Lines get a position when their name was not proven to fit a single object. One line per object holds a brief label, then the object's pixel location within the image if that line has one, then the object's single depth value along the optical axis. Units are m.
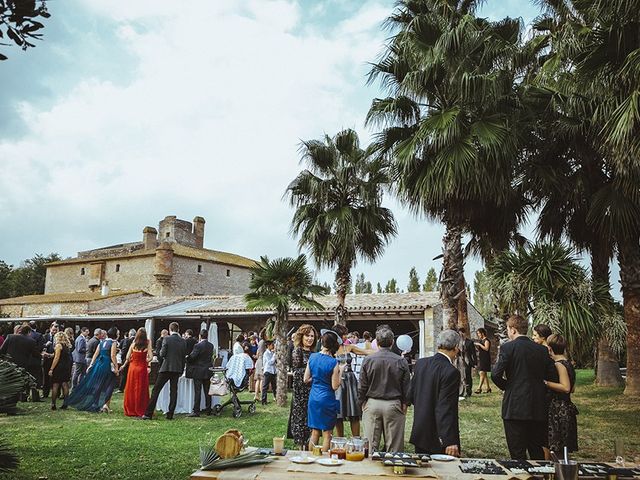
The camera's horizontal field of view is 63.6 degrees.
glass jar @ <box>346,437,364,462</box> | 3.62
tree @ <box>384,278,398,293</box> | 56.28
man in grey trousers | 4.98
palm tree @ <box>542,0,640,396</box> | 8.43
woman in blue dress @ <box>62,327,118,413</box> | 10.73
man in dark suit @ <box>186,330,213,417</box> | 10.32
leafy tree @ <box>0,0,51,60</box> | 3.50
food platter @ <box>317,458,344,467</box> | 3.45
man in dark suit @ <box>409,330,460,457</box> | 4.45
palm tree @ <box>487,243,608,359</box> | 10.38
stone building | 33.72
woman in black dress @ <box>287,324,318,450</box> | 6.31
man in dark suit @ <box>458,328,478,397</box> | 13.05
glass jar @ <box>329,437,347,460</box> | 3.69
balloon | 6.41
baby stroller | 10.71
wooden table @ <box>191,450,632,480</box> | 3.18
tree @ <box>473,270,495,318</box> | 44.72
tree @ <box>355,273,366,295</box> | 65.19
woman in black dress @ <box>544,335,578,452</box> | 5.11
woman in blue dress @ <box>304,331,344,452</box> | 5.50
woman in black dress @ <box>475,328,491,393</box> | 13.20
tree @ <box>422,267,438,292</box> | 50.62
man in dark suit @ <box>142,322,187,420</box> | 9.68
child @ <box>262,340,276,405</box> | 13.39
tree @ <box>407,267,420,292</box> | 51.47
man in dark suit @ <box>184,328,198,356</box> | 10.98
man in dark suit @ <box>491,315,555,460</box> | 4.83
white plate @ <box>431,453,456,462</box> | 3.66
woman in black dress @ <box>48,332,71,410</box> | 10.88
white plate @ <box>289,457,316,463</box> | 3.54
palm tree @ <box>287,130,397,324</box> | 15.00
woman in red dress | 10.03
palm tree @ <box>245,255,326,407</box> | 11.97
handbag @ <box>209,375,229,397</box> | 10.55
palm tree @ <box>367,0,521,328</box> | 11.45
